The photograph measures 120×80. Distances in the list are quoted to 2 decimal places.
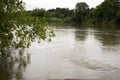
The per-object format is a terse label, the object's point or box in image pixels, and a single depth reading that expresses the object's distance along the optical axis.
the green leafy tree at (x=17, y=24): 7.00
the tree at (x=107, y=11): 39.30
